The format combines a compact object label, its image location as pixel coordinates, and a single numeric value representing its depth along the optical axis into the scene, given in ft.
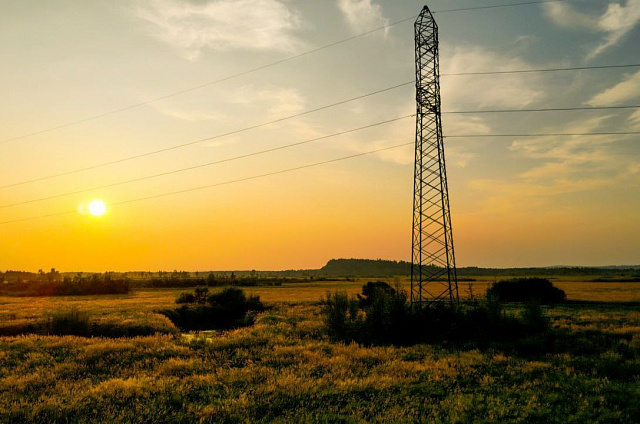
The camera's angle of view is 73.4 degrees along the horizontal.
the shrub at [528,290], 187.52
